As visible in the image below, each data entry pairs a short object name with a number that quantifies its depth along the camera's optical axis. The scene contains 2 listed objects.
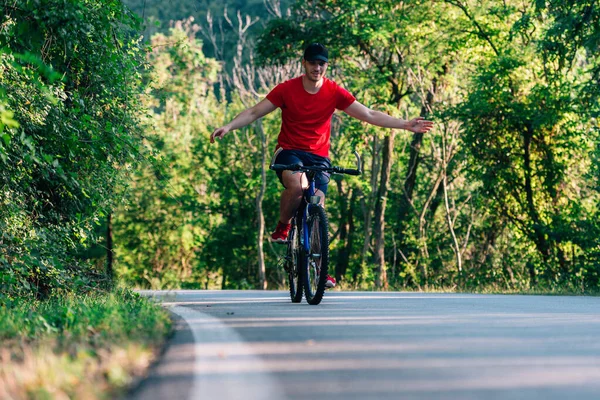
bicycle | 8.88
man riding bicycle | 9.28
